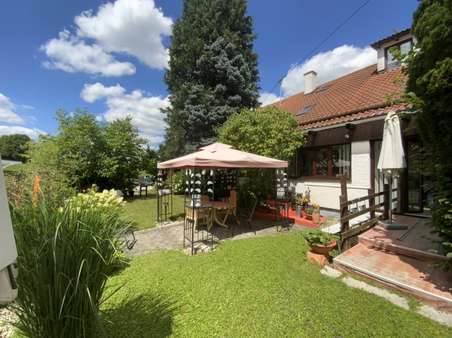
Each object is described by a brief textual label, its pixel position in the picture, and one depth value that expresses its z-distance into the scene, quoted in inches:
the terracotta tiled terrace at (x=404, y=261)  137.8
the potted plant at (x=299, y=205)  356.2
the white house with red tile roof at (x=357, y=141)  285.6
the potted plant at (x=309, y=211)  339.0
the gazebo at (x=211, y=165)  240.2
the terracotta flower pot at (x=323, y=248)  192.4
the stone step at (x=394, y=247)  163.4
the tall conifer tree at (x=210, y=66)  617.6
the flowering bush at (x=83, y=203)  77.5
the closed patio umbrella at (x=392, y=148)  210.4
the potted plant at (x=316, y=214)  325.7
